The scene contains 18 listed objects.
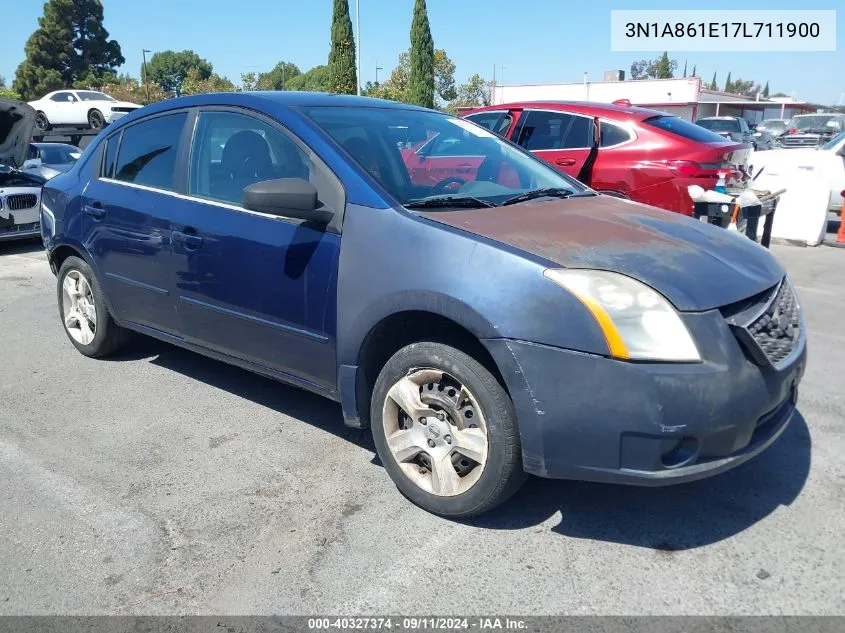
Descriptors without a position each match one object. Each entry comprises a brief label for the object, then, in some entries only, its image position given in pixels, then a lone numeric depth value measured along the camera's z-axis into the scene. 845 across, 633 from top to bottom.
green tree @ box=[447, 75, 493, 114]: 66.62
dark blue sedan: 2.52
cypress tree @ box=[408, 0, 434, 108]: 37.09
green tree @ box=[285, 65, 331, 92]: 93.53
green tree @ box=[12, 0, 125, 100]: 56.34
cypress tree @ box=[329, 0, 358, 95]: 33.59
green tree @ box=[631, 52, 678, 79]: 86.25
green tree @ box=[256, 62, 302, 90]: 100.44
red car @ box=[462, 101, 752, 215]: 7.13
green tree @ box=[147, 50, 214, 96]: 103.75
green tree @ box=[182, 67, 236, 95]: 62.57
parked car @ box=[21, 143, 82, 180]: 11.48
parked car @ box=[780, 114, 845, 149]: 20.81
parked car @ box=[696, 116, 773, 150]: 23.56
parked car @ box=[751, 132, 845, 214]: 10.35
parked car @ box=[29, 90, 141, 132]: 25.83
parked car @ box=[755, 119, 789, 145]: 27.87
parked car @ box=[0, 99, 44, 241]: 8.39
